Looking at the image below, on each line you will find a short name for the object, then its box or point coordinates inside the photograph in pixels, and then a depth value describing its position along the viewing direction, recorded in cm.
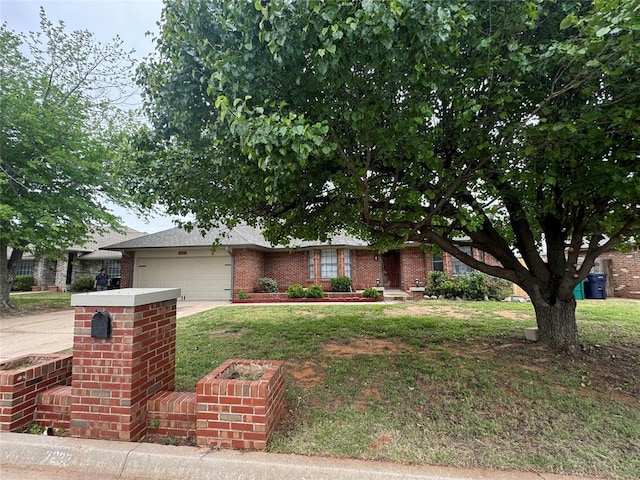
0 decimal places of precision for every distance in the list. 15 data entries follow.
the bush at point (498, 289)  1298
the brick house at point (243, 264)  1570
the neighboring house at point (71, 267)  2170
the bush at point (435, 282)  1355
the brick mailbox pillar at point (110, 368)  284
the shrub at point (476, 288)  1291
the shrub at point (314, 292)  1412
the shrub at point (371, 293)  1369
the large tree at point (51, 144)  994
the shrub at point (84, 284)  2067
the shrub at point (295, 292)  1423
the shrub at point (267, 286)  1577
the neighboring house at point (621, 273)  1326
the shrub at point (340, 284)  1522
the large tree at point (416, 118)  276
